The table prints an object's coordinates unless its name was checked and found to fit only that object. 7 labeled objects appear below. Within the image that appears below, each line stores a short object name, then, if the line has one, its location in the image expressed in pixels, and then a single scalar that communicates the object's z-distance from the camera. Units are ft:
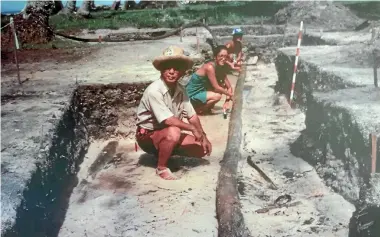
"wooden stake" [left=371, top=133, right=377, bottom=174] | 10.41
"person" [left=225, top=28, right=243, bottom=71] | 23.45
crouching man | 13.07
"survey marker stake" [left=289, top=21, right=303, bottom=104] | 21.58
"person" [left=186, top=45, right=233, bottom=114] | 19.77
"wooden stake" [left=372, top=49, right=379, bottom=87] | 14.67
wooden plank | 10.26
